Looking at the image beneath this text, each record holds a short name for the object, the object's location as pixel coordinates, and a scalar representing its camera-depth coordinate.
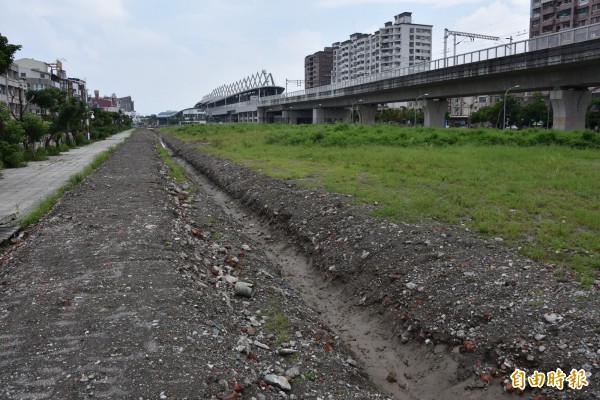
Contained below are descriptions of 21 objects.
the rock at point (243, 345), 6.32
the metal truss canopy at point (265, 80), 173.88
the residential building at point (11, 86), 72.49
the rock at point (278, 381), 5.84
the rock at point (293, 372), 6.18
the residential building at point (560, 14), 81.54
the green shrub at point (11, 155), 28.98
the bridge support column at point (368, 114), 71.81
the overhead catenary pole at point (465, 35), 62.97
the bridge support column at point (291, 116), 108.56
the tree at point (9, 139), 28.56
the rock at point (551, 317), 6.62
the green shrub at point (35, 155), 35.91
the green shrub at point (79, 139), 61.60
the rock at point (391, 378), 7.35
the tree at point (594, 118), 62.75
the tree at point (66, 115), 45.38
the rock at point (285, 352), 6.77
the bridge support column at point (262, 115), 122.09
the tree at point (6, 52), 23.12
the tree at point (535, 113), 71.24
